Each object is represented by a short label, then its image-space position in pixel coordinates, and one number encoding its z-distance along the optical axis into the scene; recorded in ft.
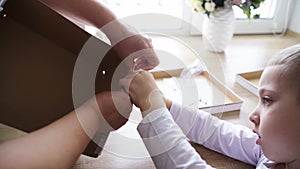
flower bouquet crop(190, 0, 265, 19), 3.28
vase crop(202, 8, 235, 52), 3.43
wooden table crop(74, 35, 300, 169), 1.87
